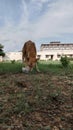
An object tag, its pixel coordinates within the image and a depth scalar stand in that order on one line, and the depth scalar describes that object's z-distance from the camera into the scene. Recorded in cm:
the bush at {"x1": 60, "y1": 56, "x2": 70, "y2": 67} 562
